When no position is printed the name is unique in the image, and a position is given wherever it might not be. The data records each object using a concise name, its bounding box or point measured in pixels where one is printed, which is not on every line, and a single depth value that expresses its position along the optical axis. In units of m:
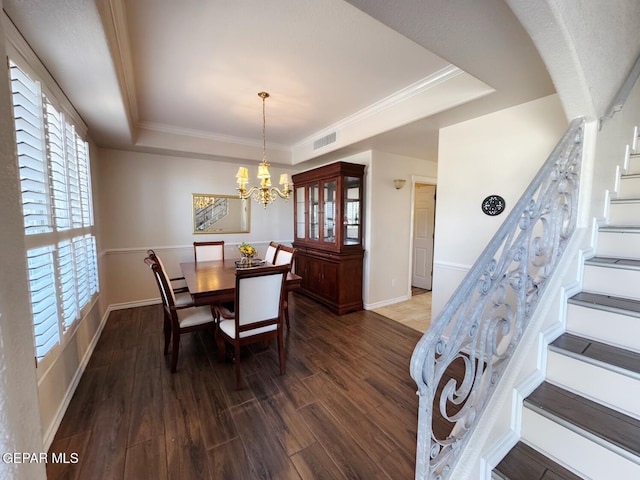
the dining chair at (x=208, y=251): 4.02
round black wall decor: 2.52
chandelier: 2.94
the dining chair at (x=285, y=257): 3.14
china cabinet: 3.88
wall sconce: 4.06
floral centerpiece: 3.41
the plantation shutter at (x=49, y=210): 1.52
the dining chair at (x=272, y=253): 3.56
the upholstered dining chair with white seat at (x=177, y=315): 2.36
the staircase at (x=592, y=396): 0.99
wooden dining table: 2.35
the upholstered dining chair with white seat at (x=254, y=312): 2.17
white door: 5.21
